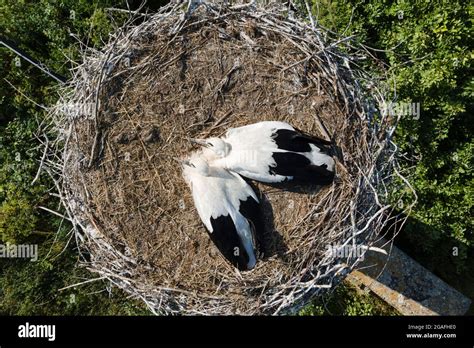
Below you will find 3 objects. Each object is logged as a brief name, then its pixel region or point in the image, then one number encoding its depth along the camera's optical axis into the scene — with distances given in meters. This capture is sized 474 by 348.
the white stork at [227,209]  3.35
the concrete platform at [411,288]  4.71
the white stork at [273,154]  3.33
